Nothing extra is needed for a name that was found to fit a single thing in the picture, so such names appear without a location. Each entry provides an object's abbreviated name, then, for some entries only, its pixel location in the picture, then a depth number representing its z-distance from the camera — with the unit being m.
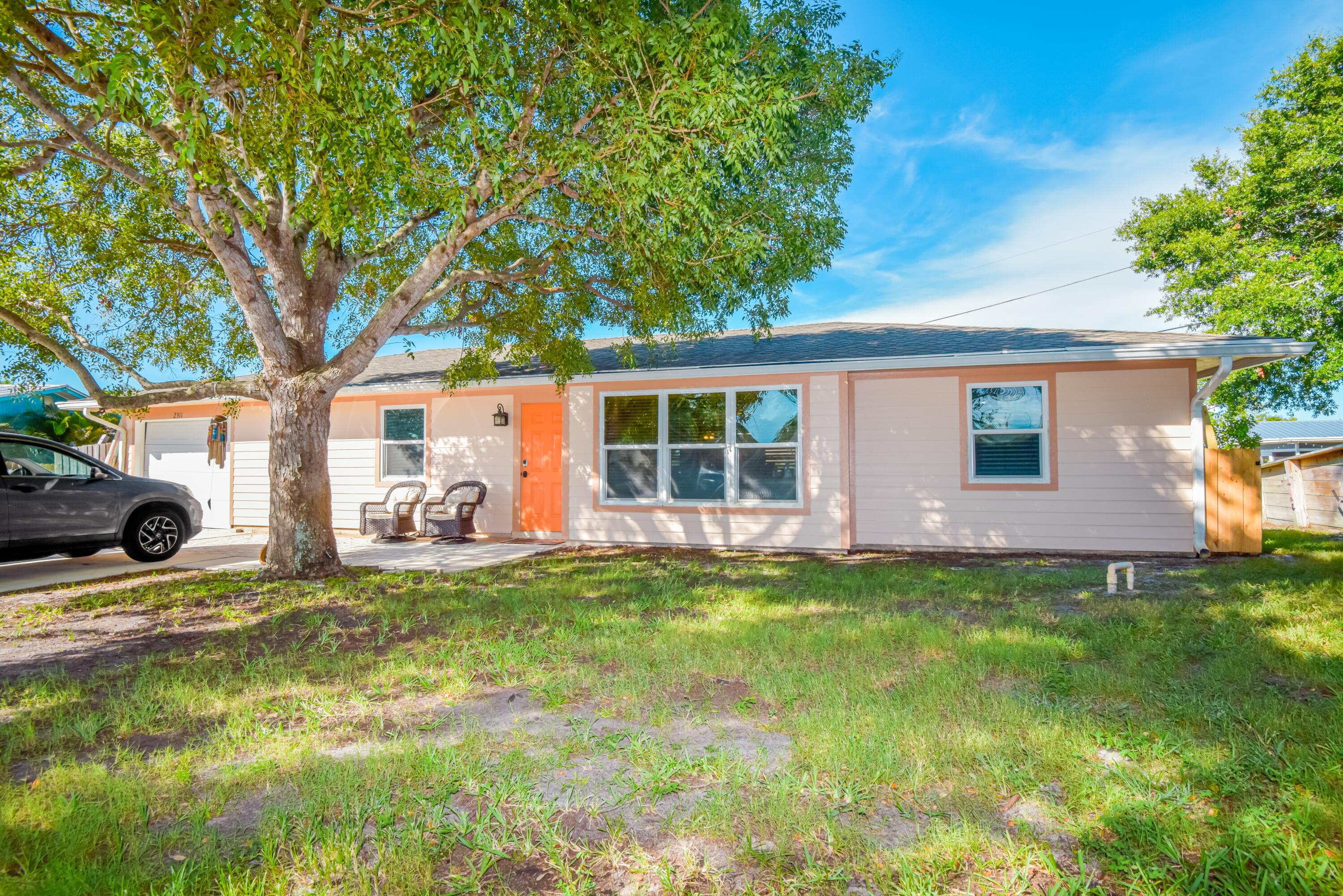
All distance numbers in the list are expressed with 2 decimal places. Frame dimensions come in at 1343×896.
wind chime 12.51
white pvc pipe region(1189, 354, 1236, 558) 8.22
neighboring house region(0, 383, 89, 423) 13.00
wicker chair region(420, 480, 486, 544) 10.39
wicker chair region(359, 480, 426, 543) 10.80
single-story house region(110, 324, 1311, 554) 8.51
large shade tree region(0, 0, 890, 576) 4.88
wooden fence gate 8.22
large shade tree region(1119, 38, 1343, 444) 14.26
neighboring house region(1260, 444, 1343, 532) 11.79
